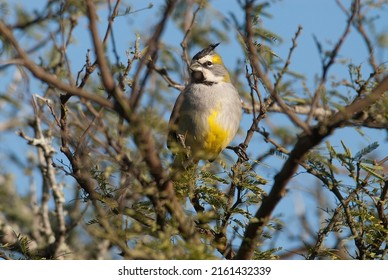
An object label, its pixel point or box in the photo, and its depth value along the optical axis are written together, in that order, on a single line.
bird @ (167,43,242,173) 10.03
